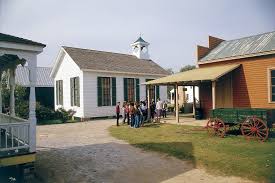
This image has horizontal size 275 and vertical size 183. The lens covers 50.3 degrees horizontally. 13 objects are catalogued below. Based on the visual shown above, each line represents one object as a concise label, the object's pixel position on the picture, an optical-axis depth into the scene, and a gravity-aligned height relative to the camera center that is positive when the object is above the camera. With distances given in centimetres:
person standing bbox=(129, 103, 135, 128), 1900 -92
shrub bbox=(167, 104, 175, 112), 3237 -89
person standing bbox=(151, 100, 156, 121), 2226 -75
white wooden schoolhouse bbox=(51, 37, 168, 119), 2433 +175
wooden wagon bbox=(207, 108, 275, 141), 1261 -98
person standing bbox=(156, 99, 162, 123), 2169 -58
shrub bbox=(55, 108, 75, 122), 2494 -112
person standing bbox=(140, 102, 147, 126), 1966 -66
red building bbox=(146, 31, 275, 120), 1748 +161
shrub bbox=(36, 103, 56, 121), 2419 -99
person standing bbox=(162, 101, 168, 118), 2372 -98
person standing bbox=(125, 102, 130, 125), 2027 -66
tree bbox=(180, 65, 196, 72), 9740 +1112
